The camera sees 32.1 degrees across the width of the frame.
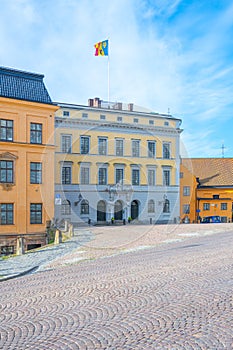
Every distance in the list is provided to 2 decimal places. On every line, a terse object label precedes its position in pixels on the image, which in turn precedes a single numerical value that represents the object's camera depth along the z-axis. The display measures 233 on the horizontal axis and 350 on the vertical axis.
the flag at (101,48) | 39.84
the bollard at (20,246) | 18.78
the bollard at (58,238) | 21.46
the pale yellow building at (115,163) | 41.84
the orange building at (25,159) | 26.09
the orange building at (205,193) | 50.03
